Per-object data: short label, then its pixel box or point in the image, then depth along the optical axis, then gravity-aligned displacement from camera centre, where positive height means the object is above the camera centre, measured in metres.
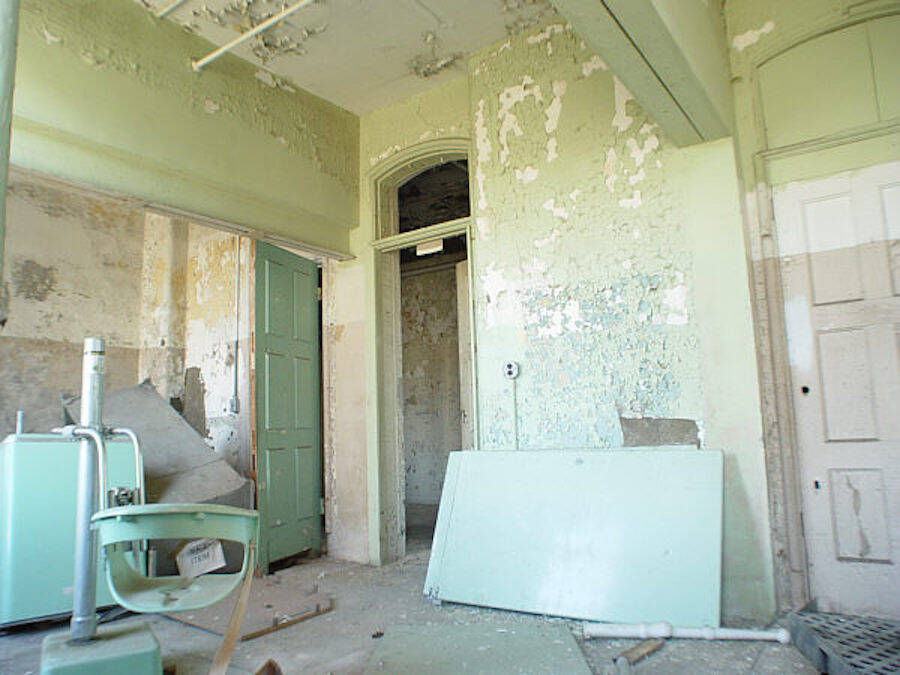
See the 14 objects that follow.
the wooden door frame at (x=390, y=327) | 4.78 +0.64
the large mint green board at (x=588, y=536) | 3.04 -0.80
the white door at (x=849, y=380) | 3.03 +0.03
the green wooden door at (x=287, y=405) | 4.61 -0.01
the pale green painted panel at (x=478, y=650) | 2.58 -1.18
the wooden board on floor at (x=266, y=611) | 3.16 -1.18
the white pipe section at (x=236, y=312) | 5.03 +0.84
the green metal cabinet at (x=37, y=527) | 3.20 -0.64
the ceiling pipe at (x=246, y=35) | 3.73 +2.43
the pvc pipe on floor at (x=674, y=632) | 2.80 -1.16
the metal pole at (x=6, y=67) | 1.23 +0.73
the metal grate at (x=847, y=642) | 2.36 -1.13
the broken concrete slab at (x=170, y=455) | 3.94 -0.33
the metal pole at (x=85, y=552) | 2.02 -0.49
